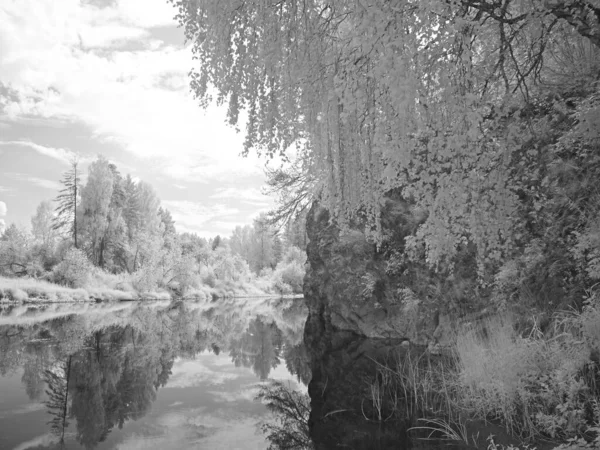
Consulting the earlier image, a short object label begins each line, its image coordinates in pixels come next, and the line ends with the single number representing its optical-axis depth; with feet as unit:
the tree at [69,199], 110.52
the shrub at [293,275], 177.99
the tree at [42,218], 174.85
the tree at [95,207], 107.04
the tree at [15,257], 92.89
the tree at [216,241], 291.09
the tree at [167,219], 200.03
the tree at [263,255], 236.22
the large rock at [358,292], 37.19
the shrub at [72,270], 89.56
